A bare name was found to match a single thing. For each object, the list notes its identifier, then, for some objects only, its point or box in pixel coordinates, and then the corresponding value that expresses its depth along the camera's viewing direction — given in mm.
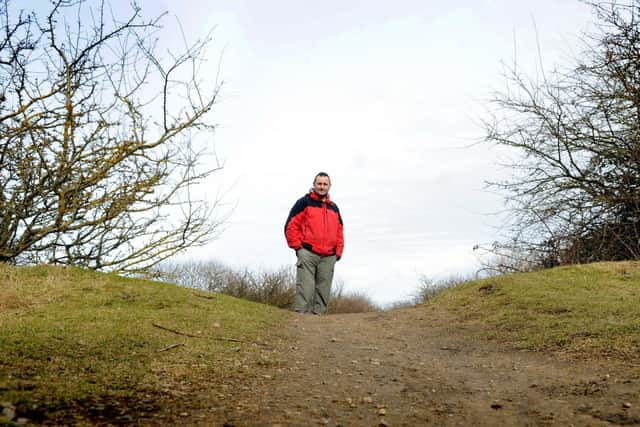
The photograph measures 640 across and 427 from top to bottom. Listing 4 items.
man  10109
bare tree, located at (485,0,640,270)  12284
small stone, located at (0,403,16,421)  2903
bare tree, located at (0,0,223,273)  7859
